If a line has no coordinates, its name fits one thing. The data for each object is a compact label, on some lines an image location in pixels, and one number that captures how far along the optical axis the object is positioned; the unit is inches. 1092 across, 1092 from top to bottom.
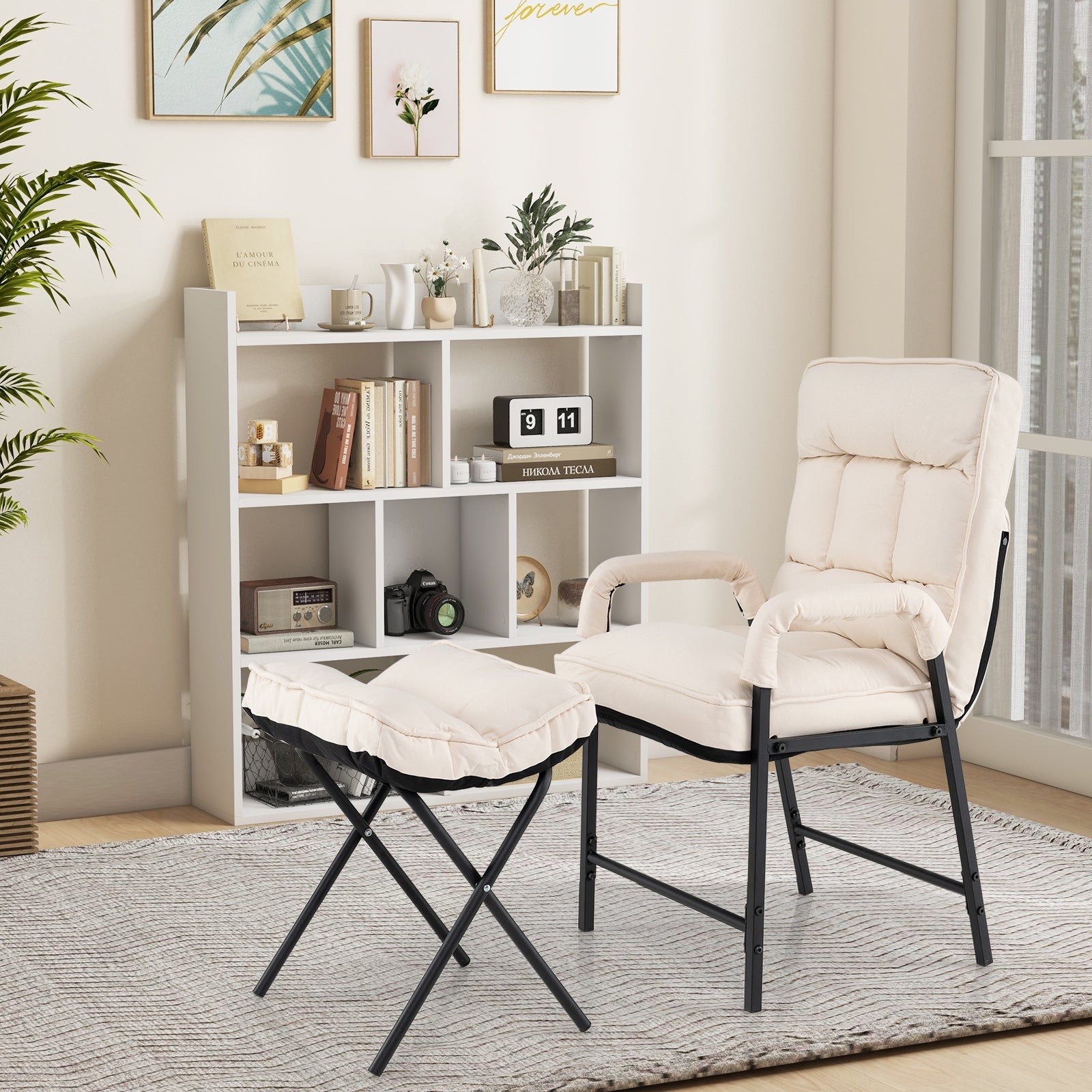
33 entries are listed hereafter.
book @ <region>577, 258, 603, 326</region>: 290.0
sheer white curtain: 283.8
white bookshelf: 264.6
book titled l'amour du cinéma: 269.9
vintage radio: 272.2
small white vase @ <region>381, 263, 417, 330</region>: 276.6
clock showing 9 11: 286.9
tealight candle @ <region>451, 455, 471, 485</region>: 279.7
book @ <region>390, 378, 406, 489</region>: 274.8
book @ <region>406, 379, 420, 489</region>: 276.8
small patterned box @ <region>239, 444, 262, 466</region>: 268.3
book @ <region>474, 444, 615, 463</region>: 284.6
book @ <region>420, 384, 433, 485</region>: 278.7
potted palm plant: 238.2
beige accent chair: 189.0
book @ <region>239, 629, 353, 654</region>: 269.1
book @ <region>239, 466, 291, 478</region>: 267.0
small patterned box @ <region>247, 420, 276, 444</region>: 267.5
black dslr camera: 284.6
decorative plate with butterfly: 297.5
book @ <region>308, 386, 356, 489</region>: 271.7
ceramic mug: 272.7
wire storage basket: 270.6
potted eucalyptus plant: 288.7
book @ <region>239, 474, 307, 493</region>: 266.8
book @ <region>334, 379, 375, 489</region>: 271.7
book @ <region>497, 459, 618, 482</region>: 283.8
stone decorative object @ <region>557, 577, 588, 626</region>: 295.7
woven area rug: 175.9
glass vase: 288.5
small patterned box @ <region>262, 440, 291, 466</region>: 268.1
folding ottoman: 168.4
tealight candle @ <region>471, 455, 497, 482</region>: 282.3
